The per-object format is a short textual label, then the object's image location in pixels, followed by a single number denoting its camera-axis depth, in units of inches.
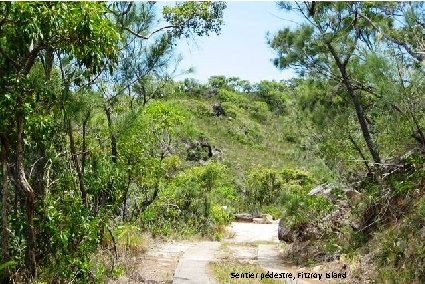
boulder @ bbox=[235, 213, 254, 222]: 981.5
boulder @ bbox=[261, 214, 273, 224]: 954.7
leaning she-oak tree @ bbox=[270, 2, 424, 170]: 376.5
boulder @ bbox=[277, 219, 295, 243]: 552.7
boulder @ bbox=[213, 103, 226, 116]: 1883.2
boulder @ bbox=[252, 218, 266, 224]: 954.7
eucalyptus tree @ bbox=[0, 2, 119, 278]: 205.2
